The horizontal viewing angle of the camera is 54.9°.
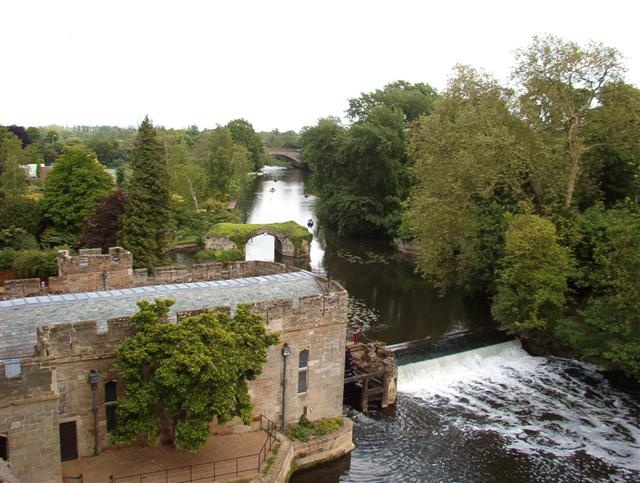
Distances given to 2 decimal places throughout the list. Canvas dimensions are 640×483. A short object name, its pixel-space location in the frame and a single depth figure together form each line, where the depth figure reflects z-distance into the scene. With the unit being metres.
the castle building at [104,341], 16.92
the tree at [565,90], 37.94
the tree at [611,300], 30.56
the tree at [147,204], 46.94
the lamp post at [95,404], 19.19
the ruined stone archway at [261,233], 58.47
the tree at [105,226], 48.25
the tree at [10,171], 63.64
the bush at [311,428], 23.23
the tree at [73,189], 54.69
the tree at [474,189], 39.81
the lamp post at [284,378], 22.74
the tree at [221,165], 78.81
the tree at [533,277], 34.25
